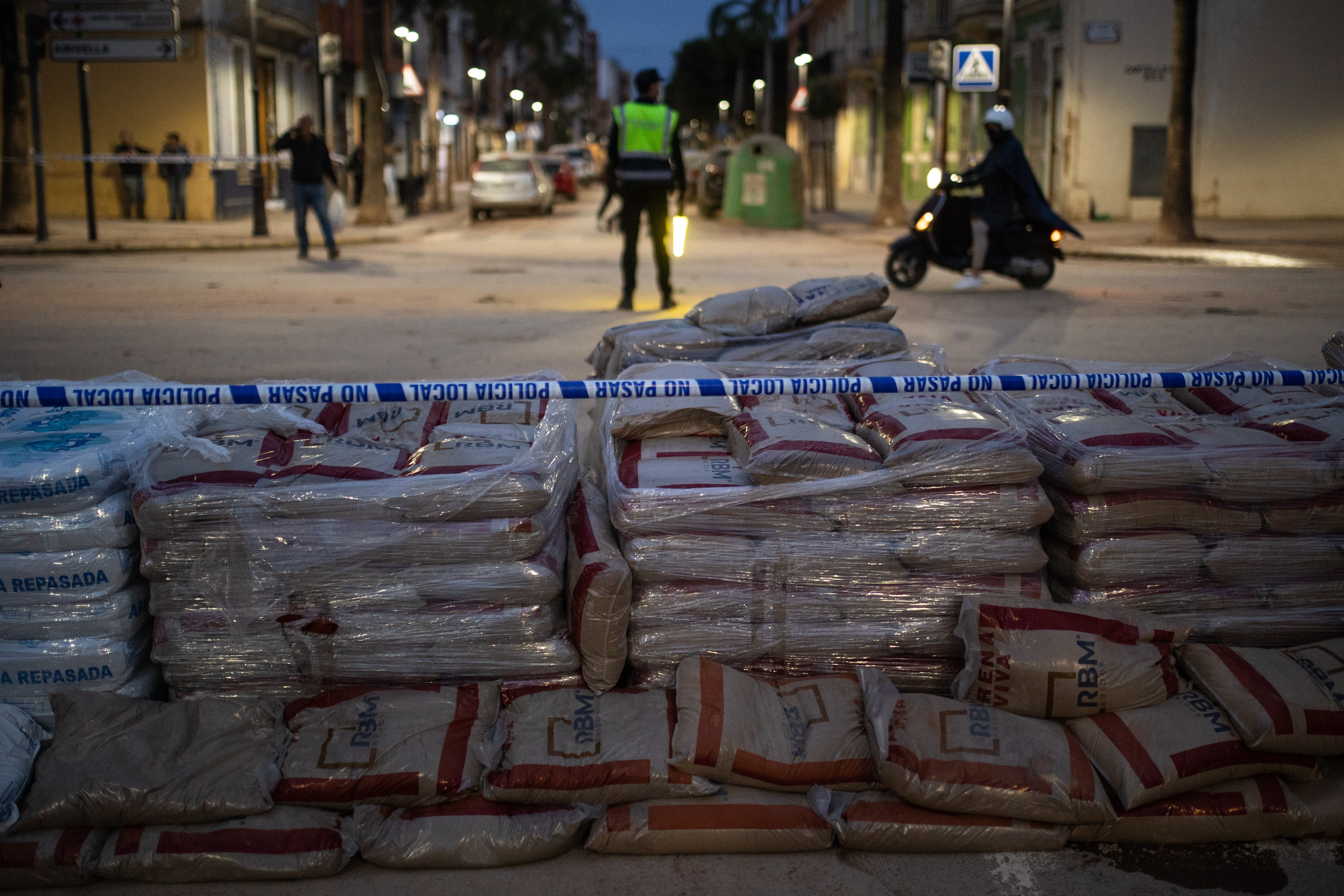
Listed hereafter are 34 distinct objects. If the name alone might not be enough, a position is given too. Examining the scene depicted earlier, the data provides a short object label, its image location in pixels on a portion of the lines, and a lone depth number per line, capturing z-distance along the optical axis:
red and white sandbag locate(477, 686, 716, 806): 2.93
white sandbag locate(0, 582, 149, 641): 3.22
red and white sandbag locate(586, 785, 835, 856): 2.85
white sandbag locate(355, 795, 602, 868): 2.81
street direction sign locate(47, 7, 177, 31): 18.72
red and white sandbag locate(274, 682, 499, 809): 2.93
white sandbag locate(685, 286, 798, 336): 5.57
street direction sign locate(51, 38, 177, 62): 18.33
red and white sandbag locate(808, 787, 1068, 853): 2.88
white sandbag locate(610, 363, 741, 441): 3.97
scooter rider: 12.71
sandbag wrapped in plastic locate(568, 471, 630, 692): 3.26
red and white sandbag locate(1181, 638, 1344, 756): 2.99
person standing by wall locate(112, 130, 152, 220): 24.92
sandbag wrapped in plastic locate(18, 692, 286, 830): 2.81
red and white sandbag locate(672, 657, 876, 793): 2.96
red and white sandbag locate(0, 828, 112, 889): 2.71
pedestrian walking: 16.73
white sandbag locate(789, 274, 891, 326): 5.64
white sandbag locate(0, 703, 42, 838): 2.79
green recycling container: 25.69
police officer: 10.82
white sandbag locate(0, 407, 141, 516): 3.17
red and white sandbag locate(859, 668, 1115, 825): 2.88
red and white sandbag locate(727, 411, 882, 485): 3.48
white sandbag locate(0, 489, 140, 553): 3.19
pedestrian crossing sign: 19.31
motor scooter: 12.90
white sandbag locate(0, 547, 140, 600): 3.19
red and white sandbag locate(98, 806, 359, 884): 2.73
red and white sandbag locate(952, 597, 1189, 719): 3.12
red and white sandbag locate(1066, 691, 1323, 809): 2.92
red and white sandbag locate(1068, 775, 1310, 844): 2.91
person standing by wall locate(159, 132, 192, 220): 25.25
